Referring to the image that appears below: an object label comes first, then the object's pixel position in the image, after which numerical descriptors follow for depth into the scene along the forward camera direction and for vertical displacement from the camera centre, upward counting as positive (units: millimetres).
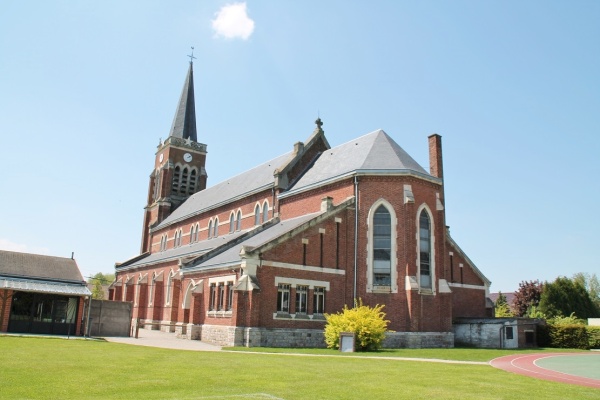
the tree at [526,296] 58781 +1649
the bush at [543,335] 31647 -1475
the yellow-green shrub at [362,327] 23531 -1011
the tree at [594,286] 84188 +4545
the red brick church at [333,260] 25938 +2434
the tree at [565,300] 52906 +1185
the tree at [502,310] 50219 -57
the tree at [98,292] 77050 +505
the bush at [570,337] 30984 -1502
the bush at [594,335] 31531 -1361
